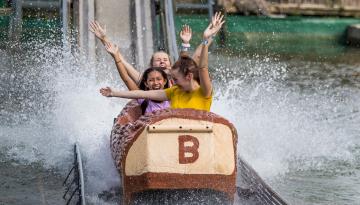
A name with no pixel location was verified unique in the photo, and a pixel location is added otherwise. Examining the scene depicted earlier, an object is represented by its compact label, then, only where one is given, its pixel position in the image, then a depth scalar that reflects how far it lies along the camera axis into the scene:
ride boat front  11.37
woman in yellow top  12.15
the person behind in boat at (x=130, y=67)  15.24
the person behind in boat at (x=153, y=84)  14.22
